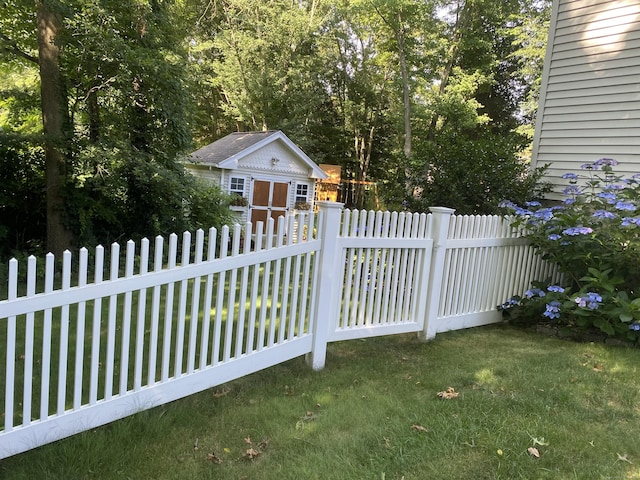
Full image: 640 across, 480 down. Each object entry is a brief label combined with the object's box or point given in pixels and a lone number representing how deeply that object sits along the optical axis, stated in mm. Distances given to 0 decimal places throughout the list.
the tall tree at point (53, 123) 7578
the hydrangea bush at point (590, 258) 4383
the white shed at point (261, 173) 14141
